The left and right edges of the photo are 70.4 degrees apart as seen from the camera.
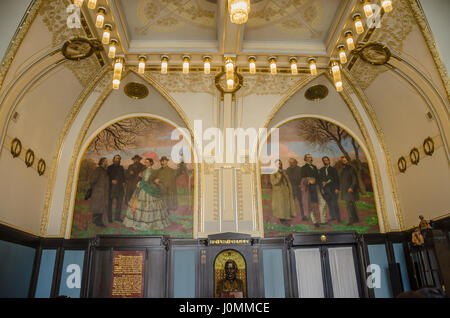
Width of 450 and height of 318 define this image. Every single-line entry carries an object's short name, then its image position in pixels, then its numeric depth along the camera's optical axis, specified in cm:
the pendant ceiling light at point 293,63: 785
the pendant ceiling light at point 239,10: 498
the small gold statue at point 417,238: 808
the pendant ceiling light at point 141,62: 761
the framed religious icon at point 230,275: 841
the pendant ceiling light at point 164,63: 793
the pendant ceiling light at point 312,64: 766
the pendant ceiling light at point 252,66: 786
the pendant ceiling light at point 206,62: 778
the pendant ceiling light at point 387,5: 559
